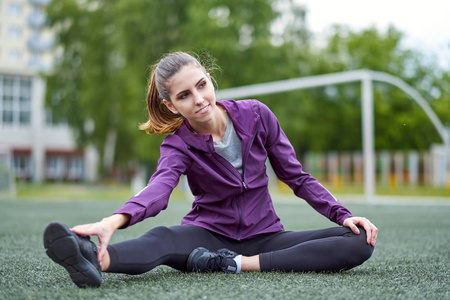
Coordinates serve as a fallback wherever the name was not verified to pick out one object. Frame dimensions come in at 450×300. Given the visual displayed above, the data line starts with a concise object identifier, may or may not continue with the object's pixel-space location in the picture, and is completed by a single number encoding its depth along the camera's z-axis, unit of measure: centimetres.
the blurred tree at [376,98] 2905
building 3844
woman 239
